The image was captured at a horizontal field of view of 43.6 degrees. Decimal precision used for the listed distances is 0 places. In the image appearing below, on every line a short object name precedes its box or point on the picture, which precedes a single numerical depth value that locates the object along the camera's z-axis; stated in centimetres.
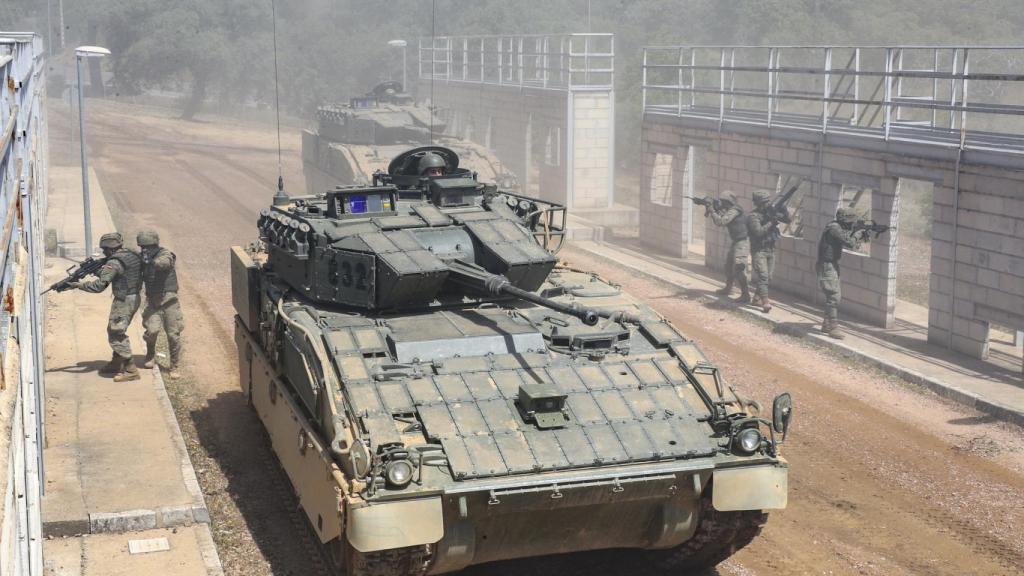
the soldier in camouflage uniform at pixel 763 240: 1903
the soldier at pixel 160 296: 1480
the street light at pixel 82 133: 2076
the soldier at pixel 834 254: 1731
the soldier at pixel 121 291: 1452
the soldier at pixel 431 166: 1256
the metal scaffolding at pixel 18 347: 590
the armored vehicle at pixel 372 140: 2577
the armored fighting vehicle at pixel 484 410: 827
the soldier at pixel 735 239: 1970
